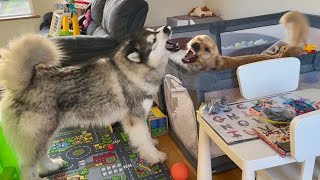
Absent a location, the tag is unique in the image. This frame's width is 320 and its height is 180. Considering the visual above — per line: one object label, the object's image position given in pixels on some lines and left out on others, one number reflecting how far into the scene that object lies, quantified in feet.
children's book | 2.50
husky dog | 4.14
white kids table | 2.45
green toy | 4.25
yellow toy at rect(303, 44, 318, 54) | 5.24
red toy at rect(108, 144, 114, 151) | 5.57
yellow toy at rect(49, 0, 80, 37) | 9.27
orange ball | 4.54
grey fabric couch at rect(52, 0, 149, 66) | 6.22
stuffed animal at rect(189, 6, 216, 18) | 9.91
